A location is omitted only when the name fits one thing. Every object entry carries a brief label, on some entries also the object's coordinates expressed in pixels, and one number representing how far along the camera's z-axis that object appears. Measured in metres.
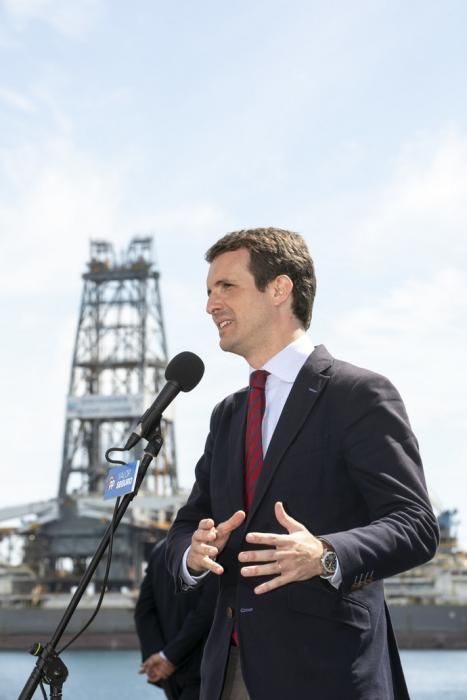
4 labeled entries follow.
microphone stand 2.86
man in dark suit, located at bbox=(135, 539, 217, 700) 5.38
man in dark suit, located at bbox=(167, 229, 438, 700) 2.65
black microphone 3.21
